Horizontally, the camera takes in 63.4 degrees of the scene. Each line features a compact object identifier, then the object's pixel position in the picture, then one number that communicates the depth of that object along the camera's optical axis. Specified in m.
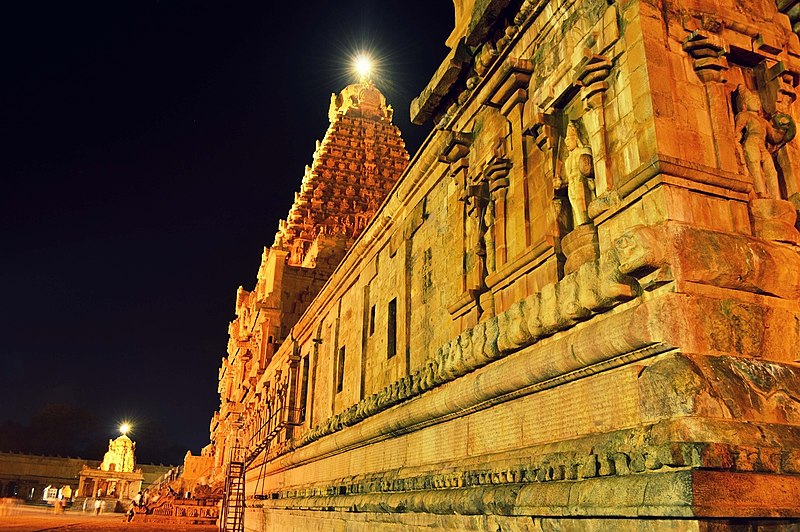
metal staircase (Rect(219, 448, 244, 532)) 22.53
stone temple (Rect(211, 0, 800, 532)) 4.21
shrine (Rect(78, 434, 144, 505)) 61.56
